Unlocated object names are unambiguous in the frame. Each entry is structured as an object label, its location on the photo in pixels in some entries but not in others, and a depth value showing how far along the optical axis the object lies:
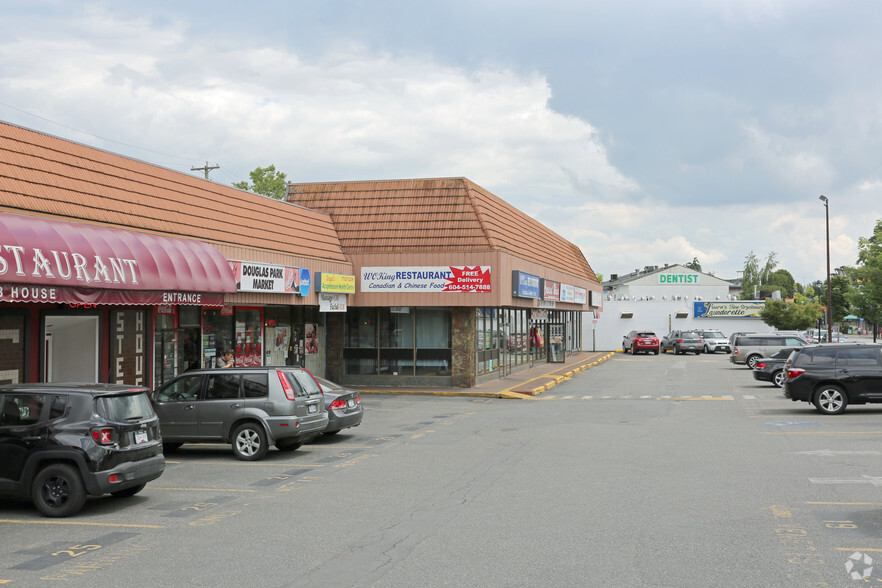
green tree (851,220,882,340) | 53.16
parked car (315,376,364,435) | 16.50
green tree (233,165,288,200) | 61.28
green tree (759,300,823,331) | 72.12
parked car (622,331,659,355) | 59.41
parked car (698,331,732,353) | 61.16
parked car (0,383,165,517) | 9.89
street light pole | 47.12
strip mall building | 15.89
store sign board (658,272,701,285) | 107.81
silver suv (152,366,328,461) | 14.48
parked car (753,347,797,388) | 29.45
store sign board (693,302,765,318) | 71.94
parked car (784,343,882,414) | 19.83
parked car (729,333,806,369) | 39.47
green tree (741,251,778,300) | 134.25
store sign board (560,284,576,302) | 42.34
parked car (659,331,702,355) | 58.53
